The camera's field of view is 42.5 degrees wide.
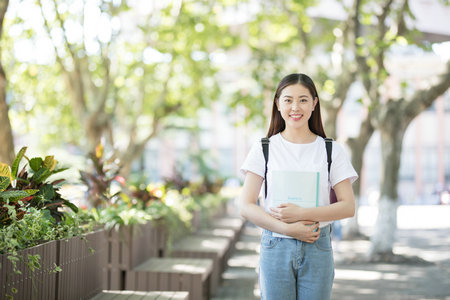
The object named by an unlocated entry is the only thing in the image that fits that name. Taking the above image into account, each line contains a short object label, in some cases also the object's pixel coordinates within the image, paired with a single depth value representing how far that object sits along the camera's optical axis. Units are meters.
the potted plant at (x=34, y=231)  3.29
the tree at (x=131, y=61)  11.51
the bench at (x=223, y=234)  10.88
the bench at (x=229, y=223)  13.66
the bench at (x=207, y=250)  8.27
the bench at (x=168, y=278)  6.21
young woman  2.78
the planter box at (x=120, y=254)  6.35
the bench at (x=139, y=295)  4.70
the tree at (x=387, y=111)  10.85
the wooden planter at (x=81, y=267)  4.08
